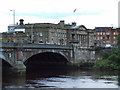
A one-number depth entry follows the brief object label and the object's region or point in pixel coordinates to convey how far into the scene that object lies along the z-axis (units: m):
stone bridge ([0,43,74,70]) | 67.01
